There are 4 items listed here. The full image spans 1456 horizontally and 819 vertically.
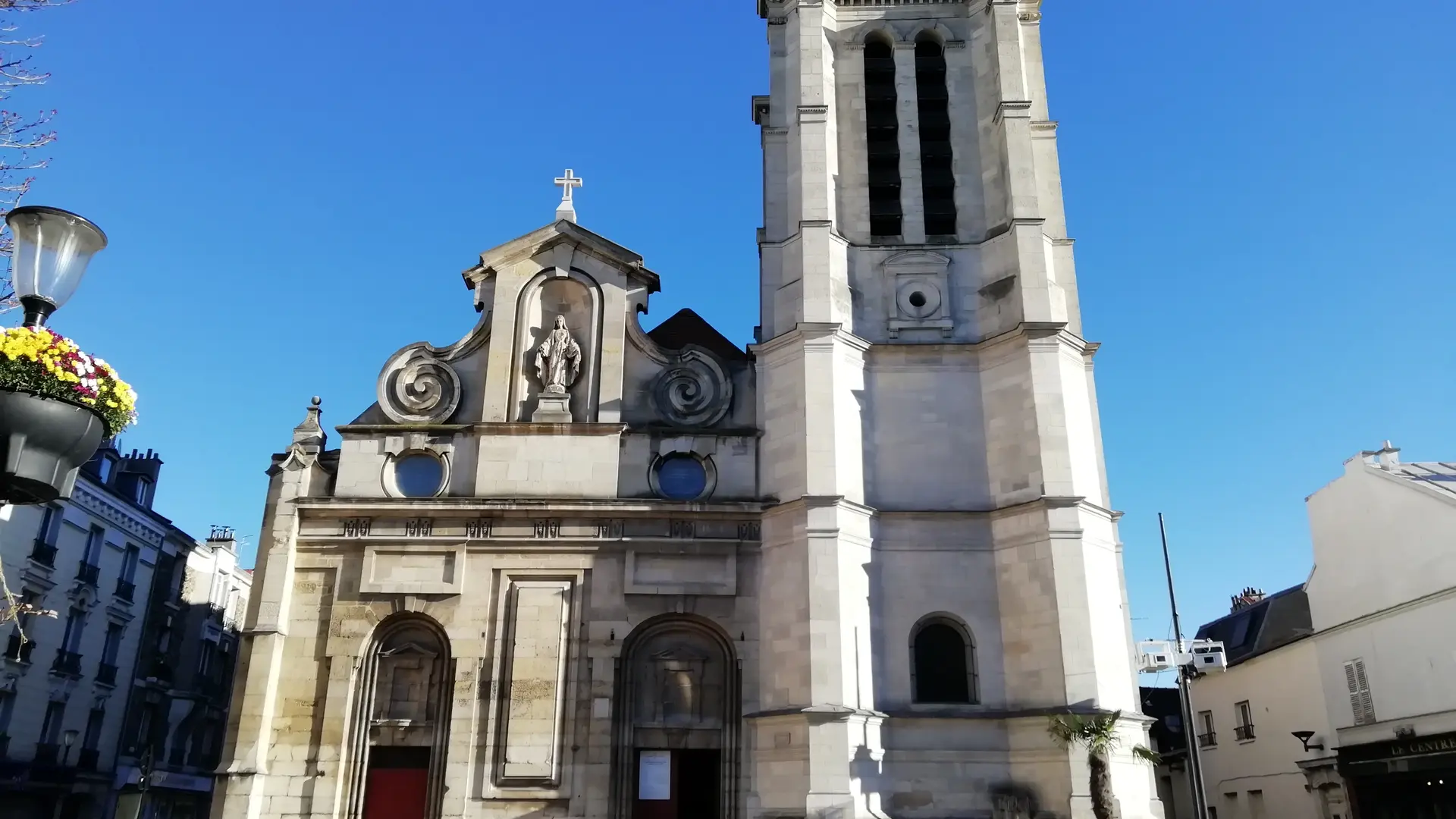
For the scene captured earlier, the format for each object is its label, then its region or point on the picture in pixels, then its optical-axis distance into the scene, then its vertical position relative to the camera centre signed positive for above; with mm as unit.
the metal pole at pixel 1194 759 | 20484 +923
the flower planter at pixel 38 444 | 5133 +1639
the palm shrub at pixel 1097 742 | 15523 +959
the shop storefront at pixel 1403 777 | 21906 +678
